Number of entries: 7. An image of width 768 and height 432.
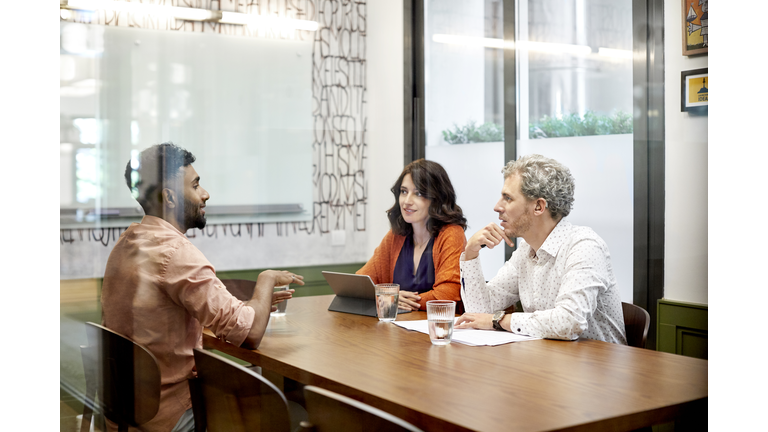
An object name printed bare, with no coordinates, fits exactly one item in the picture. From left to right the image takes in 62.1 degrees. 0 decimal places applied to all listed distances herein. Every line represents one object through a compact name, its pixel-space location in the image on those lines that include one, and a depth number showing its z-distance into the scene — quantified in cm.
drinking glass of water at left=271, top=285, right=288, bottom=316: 198
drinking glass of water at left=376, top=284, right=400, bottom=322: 199
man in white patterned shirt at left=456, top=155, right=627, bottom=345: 176
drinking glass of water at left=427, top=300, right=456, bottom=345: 166
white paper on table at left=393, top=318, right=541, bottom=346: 167
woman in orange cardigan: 221
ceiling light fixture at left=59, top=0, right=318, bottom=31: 135
